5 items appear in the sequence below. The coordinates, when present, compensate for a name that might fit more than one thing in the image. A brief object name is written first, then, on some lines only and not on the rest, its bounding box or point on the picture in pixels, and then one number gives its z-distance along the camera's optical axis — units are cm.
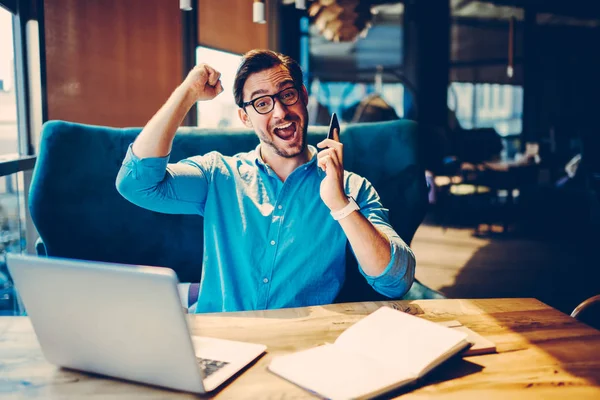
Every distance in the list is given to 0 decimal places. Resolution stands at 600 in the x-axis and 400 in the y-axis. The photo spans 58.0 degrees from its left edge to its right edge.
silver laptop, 75
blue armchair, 189
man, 160
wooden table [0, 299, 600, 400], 84
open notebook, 84
